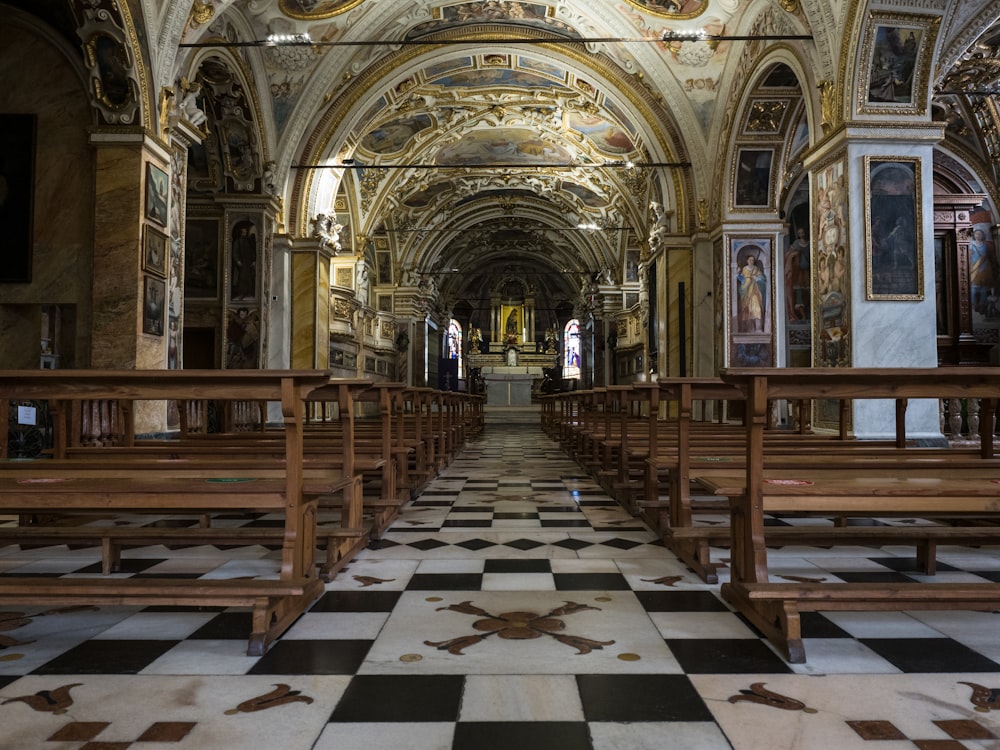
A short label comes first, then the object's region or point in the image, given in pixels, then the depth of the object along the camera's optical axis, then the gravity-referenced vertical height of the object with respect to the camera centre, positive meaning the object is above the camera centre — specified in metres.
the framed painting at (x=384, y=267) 25.33 +4.45
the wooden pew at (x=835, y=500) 2.50 -0.42
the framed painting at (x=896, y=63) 7.86 +3.69
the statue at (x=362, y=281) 20.55 +3.36
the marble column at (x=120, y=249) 7.62 +1.55
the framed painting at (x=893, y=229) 8.13 +1.83
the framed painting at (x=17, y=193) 8.20 +2.31
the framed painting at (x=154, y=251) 7.86 +1.60
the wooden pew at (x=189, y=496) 2.54 -0.40
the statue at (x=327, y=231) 14.10 +3.24
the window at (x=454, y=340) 37.62 +2.79
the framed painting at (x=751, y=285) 12.98 +1.92
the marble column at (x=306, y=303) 13.95 +1.75
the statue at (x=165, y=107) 8.11 +3.26
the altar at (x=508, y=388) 29.09 +0.13
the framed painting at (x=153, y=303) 7.86 +1.00
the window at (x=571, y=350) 38.81 +2.20
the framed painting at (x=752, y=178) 12.90 +3.87
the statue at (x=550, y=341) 38.69 +2.72
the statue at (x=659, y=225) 14.70 +3.50
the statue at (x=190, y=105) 8.62 +3.49
